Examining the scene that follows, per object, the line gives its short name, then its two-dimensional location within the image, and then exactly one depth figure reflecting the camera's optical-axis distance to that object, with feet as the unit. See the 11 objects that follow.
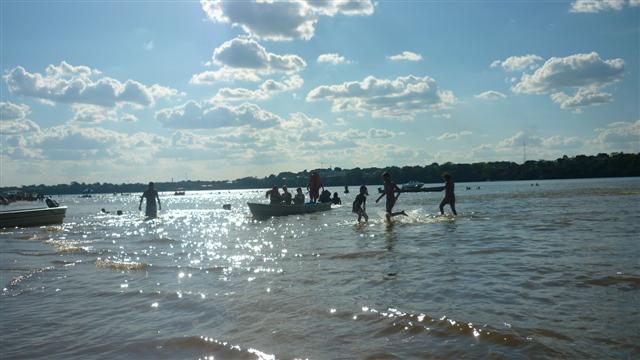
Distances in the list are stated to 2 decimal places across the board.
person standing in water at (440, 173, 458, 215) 70.00
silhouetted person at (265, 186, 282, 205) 92.99
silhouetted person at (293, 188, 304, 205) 96.12
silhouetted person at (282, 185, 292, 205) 93.79
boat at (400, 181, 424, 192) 270.96
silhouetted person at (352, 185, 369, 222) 66.96
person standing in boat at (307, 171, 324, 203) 102.25
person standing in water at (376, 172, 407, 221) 63.77
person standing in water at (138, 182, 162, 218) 93.70
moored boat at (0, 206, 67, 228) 78.86
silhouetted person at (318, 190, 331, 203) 108.29
